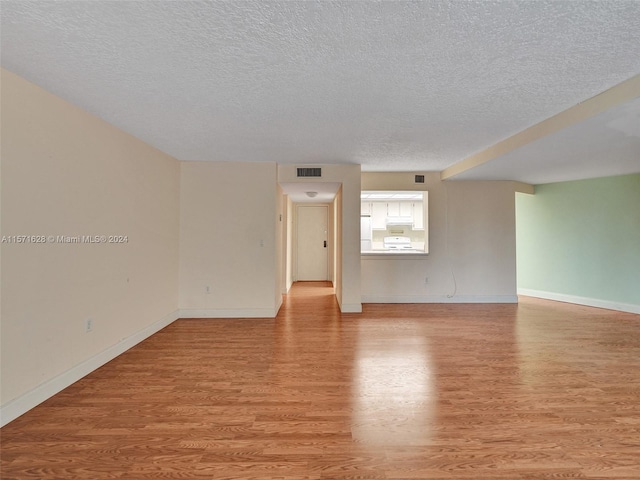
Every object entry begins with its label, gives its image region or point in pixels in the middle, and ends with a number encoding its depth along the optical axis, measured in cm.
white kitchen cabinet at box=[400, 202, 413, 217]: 775
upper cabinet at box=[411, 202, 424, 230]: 764
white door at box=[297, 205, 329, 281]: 859
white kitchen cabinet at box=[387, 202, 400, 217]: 776
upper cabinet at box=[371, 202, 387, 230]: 780
